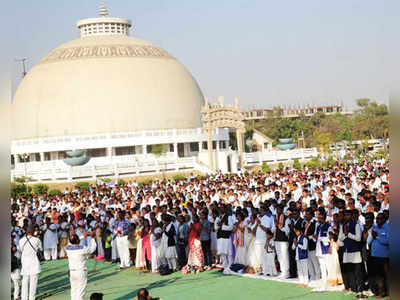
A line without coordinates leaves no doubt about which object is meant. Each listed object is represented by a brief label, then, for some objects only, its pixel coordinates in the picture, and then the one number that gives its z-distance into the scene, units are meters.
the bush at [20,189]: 29.31
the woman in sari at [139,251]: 12.90
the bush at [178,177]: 34.25
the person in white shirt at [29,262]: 10.23
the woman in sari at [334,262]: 9.50
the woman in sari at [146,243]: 12.71
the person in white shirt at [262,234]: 11.05
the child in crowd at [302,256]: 9.98
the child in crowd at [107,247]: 14.40
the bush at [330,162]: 34.31
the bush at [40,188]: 31.91
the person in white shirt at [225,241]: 11.78
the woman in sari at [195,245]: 11.88
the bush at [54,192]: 30.82
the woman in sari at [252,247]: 11.28
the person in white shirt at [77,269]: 9.50
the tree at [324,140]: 42.94
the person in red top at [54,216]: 15.68
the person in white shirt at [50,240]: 15.37
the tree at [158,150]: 43.84
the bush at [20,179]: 33.61
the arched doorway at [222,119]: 39.03
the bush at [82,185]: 32.28
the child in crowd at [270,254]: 10.97
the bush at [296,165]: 35.53
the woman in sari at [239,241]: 11.53
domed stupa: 44.81
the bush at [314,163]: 34.69
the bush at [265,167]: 36.62
